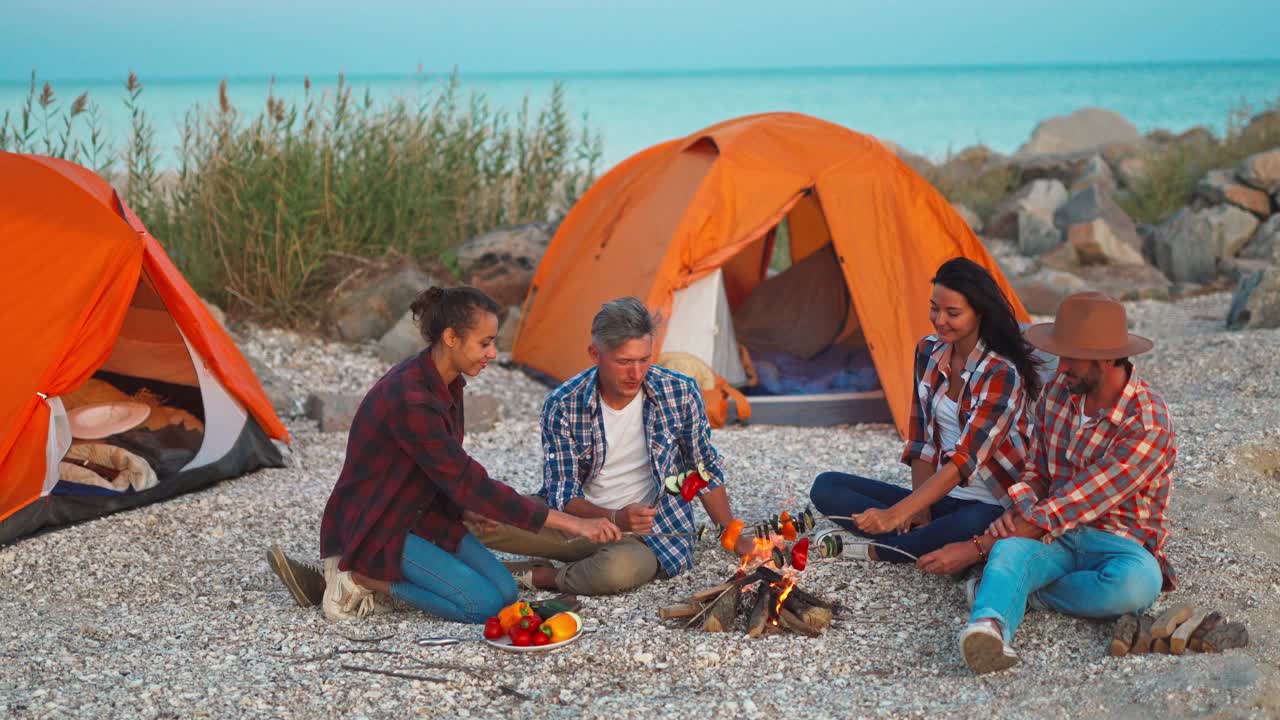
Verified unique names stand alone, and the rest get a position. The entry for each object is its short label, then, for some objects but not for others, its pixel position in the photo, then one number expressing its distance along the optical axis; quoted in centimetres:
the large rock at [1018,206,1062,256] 1260
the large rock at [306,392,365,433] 689
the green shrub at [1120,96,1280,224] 1339
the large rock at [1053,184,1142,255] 1223
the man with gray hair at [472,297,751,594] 418
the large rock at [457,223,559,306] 899
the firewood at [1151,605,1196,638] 347
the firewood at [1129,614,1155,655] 346
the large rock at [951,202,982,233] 1359
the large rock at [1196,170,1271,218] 1229
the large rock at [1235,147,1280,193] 1238
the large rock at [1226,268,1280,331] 865
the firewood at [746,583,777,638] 375
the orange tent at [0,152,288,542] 495
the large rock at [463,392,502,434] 700
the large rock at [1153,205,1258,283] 1162
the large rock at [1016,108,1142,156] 2622
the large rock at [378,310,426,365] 838
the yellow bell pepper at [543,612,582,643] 367
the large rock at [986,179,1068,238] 1342
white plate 361
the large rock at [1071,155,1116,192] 1425
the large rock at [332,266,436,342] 876
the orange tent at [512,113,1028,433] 697
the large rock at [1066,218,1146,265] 1192
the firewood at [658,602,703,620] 387
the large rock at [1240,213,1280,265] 1151
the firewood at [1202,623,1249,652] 344
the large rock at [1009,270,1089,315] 1013
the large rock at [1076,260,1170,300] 1095
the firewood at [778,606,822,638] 376
